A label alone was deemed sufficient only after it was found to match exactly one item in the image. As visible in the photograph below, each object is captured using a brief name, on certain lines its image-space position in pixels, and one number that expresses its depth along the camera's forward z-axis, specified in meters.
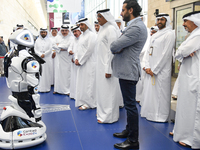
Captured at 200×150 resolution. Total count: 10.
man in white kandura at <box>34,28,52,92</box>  6.55
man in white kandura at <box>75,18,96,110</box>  4.69
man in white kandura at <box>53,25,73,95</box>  6.27
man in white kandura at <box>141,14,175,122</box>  3.76
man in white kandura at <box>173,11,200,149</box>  2.74
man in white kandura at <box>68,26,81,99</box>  5.68
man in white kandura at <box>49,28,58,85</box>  7.64
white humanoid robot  2.69
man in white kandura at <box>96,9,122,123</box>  3.63
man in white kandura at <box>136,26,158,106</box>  5.15
